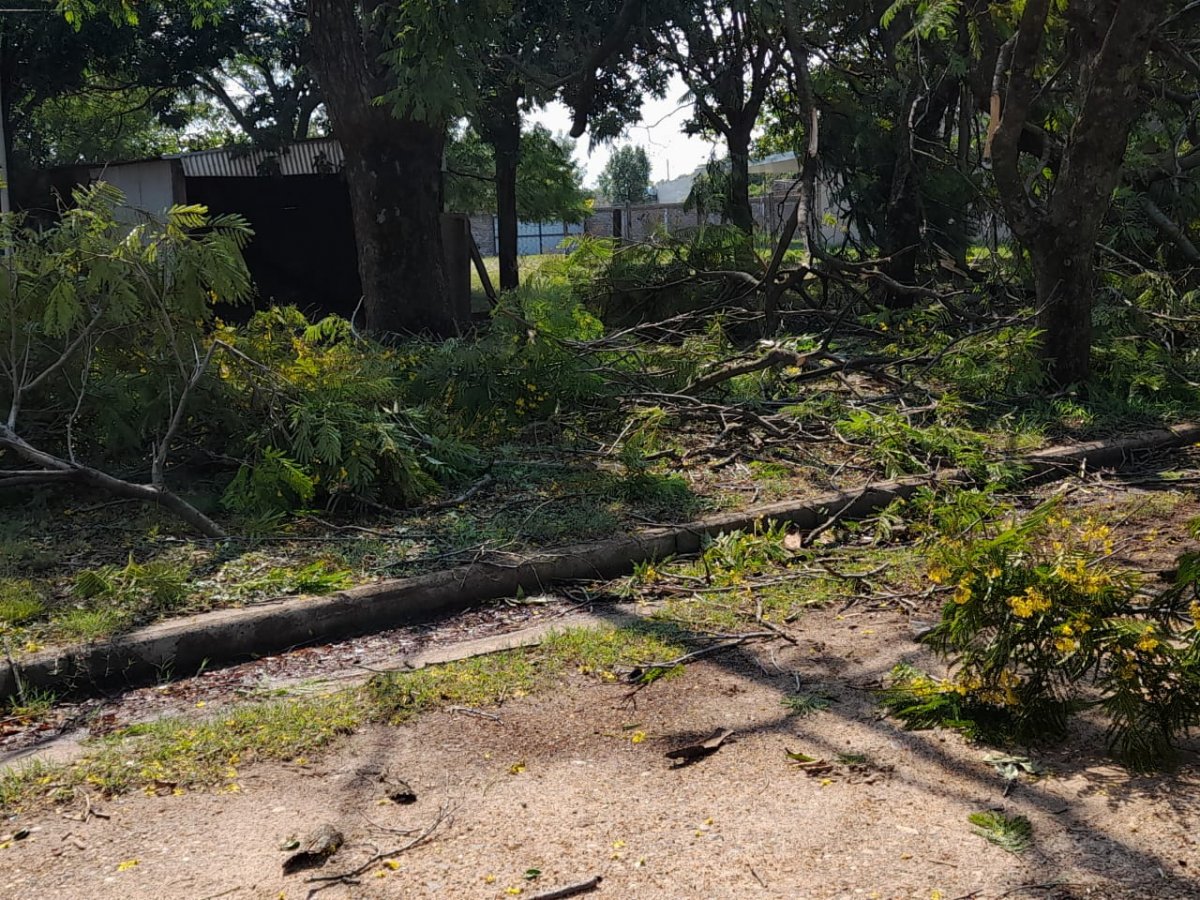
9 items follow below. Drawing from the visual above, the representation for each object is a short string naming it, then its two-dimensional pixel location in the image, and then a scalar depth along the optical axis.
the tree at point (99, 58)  18.97
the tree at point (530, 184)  29.94
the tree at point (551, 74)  12.12
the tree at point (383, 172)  9.98
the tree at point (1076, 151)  7.84
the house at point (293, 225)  14.35
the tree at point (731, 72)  16.97
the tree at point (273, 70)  22.39
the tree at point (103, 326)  5.70
